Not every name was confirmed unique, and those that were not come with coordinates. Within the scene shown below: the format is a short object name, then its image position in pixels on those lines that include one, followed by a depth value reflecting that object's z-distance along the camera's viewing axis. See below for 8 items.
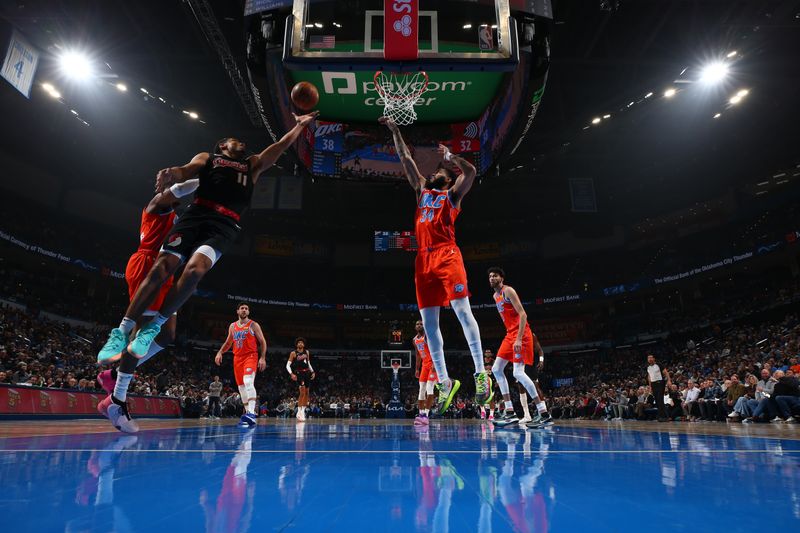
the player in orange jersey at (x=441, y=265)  4.78
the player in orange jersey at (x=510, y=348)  6.99
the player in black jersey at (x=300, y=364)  11.01
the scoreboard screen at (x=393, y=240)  23.97
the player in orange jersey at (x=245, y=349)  8.34
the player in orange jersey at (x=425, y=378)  9.23
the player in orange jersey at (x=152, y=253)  4.16
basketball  4.76
